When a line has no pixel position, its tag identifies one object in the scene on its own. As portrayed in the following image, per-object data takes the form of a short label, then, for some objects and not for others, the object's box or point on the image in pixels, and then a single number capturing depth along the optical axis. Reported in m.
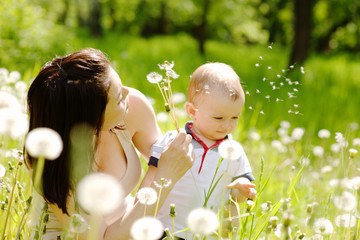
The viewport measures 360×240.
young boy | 1.84
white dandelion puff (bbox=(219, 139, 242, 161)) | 1.49
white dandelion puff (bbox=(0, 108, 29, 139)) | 1.33
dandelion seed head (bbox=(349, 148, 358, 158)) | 1.58
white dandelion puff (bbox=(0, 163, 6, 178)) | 1.56
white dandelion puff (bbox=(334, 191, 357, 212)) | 1.39
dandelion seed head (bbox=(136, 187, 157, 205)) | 1.52
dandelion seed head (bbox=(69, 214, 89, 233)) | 1.43
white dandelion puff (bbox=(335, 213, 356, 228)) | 1.57
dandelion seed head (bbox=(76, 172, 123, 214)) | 1.11
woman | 1.65
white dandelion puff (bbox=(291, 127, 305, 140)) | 2.37
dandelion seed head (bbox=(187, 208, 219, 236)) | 1.33
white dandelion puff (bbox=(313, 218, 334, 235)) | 1.50
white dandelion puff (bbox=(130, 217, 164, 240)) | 1.24
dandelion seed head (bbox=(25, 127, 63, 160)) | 1.31
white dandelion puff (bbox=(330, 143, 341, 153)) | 2.30
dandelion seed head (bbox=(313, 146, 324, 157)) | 2.34
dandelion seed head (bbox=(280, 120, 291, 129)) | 2.81
